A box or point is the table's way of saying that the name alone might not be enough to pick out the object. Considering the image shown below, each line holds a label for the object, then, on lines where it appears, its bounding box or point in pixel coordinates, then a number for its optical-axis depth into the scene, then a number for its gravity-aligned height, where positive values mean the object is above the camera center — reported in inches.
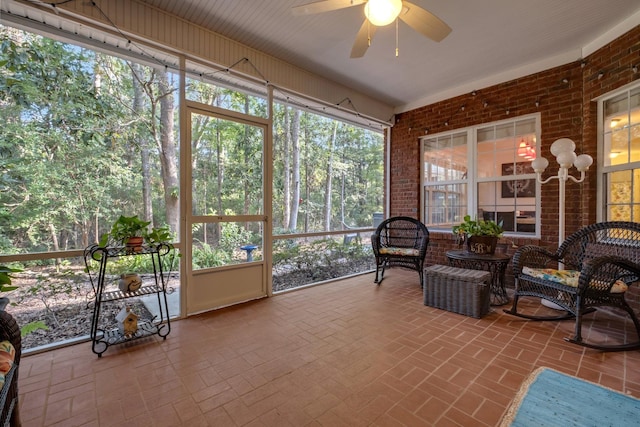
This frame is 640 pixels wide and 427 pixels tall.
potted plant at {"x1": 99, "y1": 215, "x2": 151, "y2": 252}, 92.4 -7.2
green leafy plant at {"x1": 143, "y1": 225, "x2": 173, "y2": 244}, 97.3 -9.1
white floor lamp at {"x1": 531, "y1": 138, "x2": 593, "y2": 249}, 121.3 +20.5
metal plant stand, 89.1 -28.2
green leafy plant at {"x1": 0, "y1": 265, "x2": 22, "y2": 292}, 56.6 -13.6
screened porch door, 120.0 -0.9
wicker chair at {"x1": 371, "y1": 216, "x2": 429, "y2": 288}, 159.6 -21.7
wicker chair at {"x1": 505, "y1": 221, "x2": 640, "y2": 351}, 91.5 -22.9
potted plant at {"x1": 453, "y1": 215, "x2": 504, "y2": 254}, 130.5 -11.8
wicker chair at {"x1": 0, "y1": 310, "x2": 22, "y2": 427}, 44.6 -28.1
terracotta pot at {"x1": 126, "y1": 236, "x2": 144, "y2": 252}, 93.4 -10.9
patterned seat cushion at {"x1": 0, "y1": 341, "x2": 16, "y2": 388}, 45.4 -25.3
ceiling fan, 65.6 +51.2
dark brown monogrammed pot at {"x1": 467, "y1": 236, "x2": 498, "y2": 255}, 130.4 -15.8
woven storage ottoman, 113.7 -33.5
